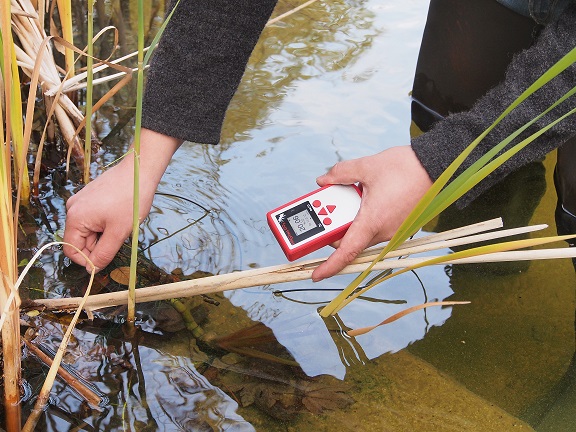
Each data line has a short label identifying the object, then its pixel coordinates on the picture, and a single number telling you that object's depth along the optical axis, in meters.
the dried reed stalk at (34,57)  1.58
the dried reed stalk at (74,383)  1.21
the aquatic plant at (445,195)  0.96
